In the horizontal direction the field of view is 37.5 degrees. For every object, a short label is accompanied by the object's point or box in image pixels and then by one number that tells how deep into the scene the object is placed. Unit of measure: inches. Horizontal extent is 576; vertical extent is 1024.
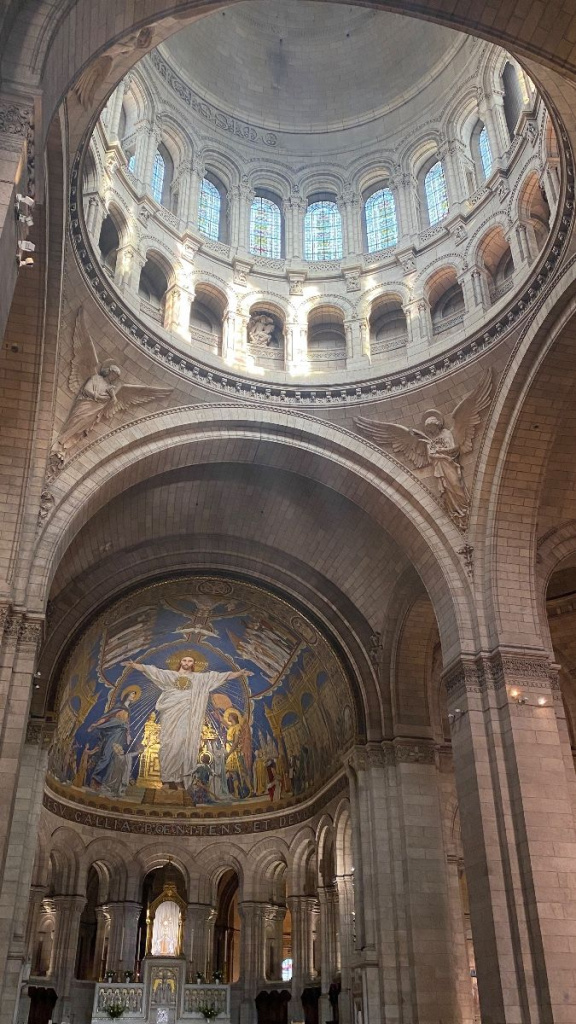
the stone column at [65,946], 1024.9
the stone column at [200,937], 1126.4
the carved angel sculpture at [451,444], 741.3
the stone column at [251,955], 1081.4
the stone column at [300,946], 1018.9
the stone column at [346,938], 869.5
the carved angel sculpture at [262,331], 876.6
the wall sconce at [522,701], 643.5
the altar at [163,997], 1040.8
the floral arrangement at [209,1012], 1040.2
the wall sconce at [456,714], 664.4
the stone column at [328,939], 958.4
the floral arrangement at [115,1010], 1009.5
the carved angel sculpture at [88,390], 693.3
